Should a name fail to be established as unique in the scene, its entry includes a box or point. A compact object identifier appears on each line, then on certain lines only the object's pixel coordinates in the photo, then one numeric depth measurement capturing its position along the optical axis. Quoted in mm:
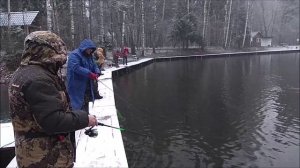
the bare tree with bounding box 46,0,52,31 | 10789
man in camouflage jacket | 1436
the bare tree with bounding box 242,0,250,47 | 31838
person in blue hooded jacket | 3484
